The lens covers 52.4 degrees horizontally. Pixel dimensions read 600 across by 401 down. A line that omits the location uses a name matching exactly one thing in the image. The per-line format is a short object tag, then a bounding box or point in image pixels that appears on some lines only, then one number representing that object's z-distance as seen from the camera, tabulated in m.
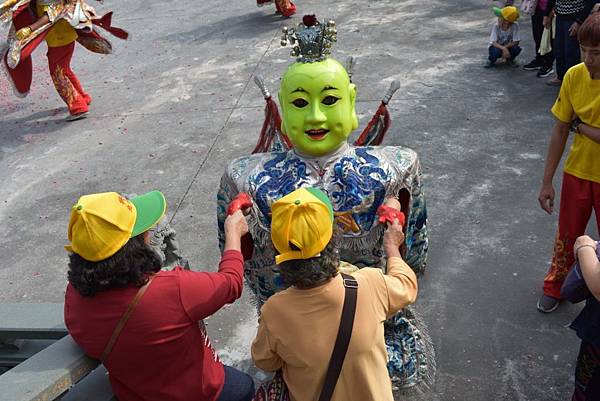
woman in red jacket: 1.94
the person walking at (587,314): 2.03
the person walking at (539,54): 6.35
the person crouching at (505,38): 6.59
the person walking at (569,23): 5.27
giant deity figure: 2.54
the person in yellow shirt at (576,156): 2.69
